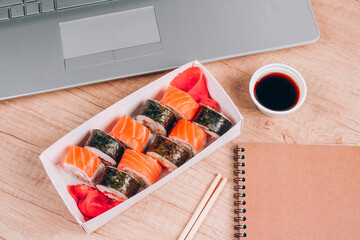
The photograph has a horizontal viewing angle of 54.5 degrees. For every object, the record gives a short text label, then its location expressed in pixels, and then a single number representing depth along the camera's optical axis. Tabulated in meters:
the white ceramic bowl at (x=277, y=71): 0.85
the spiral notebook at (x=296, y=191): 0.85
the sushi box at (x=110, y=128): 0.81
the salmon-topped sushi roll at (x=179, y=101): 0.88
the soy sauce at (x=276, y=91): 0.89
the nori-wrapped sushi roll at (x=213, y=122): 0.86
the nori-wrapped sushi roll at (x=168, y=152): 0.85
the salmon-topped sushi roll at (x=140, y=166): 0.84
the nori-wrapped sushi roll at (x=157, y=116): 0.88
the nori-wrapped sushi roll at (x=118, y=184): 0.83
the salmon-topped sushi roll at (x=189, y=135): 0.86
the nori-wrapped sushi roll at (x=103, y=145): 0.86
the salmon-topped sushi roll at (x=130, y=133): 0.86
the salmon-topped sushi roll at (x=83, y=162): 0.84
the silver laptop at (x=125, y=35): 0.94
